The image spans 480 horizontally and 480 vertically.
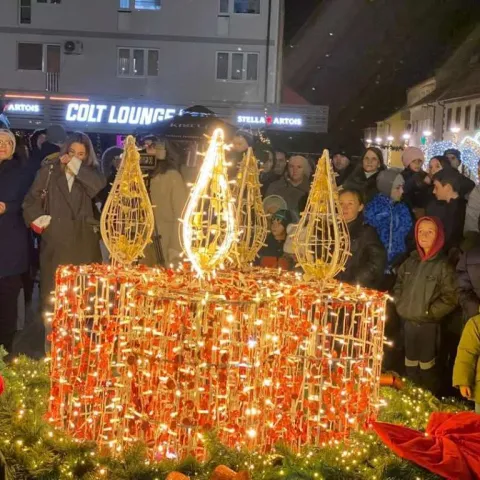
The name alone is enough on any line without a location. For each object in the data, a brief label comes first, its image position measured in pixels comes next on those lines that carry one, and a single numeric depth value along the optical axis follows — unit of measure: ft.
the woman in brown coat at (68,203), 26.25
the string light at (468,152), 52.93
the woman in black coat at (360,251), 24.66
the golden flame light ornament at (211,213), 16.51
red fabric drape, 15.17
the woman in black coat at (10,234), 26.86
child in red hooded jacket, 24.18
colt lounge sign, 88.43
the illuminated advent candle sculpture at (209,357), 16.69
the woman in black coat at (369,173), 31.96
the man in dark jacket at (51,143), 36.65
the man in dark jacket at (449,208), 27.50
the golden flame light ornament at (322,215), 18.17
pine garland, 16.21
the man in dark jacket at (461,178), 30.94
